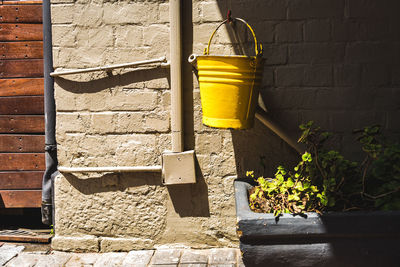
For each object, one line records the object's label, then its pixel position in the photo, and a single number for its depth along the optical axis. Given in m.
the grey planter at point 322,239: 2.13
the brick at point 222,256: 2.79
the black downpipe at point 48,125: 3.02
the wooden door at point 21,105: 3.36
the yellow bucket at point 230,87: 2.45
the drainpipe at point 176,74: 2.83
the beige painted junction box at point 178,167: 2.92
